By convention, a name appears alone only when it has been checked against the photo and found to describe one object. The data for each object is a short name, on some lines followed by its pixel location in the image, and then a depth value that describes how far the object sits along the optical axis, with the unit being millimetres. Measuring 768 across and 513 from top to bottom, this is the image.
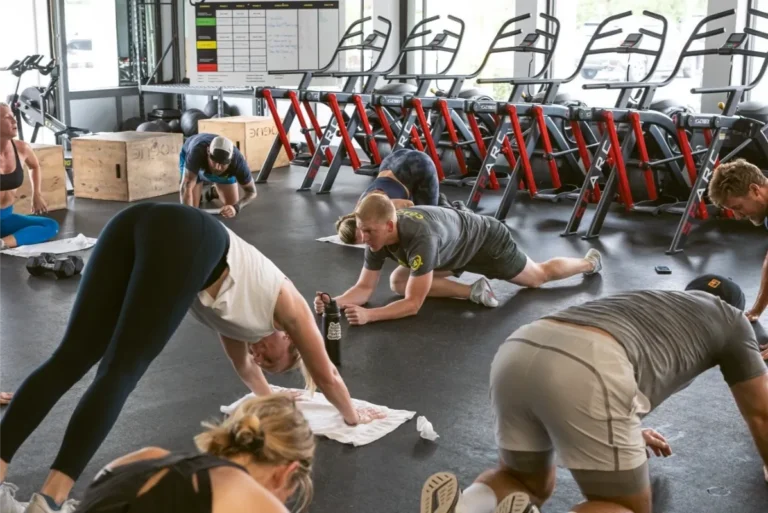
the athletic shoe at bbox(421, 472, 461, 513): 2137
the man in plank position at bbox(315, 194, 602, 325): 4078
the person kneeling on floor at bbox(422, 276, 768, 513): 2023
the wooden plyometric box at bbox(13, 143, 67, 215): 7465
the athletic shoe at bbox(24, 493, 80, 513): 2199
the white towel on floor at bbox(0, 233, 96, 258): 6000
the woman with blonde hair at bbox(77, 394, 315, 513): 1308
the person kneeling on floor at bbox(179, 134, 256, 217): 6180
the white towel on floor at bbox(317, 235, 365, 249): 6282
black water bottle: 3881
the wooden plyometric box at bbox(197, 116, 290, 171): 9508
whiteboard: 9492
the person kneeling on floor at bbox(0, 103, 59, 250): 5977
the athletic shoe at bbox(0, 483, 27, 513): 2482
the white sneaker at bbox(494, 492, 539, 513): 2047
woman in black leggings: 2252
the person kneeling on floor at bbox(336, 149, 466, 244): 5494
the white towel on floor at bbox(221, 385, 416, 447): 3162
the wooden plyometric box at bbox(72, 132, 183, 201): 7969
